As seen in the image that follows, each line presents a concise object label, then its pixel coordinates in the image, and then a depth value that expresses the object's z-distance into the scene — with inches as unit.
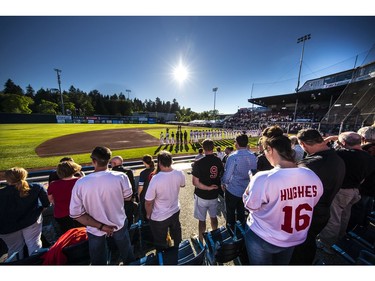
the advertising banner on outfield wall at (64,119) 1696.9
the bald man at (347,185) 107.2
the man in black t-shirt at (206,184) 117.2
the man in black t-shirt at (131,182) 135.8
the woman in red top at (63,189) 103.0
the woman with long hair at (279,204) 58.2
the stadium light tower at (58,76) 1798.7
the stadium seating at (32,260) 69.3
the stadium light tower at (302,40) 862.6
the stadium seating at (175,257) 70.3
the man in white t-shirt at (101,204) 77.0
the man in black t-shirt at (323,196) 76.6
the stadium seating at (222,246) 76.7
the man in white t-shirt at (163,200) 95.1
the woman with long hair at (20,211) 93.1
